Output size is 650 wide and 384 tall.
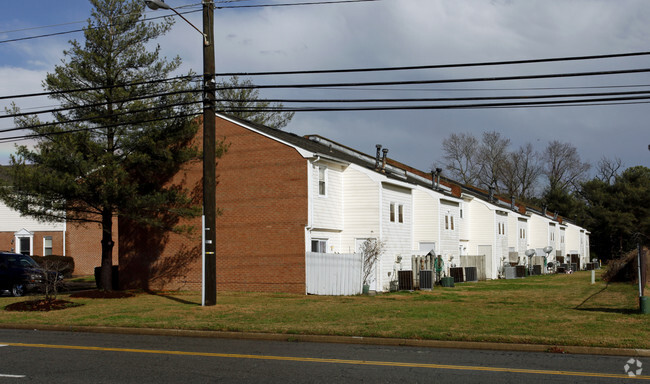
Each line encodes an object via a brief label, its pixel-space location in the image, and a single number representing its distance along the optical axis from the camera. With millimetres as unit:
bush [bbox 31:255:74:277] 40438
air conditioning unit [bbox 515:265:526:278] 48406
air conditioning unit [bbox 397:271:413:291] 29891
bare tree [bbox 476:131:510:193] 81562
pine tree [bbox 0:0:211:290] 22500
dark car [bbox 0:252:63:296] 25880
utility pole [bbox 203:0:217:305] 19406
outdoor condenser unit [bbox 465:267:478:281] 39625
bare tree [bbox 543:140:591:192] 90000
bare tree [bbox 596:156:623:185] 90494
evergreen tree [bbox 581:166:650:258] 76438
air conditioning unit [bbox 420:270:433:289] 30094
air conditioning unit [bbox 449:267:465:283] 37894
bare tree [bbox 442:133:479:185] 80438
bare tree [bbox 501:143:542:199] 85125
